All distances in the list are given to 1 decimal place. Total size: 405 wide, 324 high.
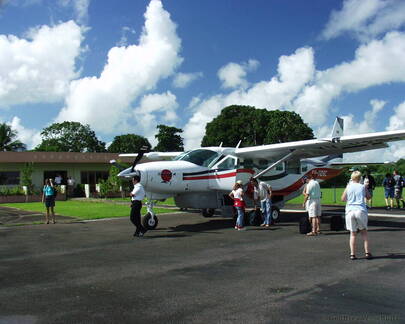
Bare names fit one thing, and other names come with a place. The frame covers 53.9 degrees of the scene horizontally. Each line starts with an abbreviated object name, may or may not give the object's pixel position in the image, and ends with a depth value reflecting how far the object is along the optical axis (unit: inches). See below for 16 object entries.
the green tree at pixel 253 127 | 2127.2
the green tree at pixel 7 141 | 2129.7
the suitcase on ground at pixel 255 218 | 558.3
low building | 1256.2
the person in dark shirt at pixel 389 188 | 754.8
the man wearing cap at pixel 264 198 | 541.6
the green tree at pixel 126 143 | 3085.4
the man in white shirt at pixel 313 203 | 443.8
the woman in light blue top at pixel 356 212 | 306.8
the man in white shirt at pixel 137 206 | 449.7
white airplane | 507.2
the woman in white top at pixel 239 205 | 511.2
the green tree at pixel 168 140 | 2960.1
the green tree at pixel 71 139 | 3051.2
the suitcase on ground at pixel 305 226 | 465.7
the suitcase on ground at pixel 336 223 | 487.2
